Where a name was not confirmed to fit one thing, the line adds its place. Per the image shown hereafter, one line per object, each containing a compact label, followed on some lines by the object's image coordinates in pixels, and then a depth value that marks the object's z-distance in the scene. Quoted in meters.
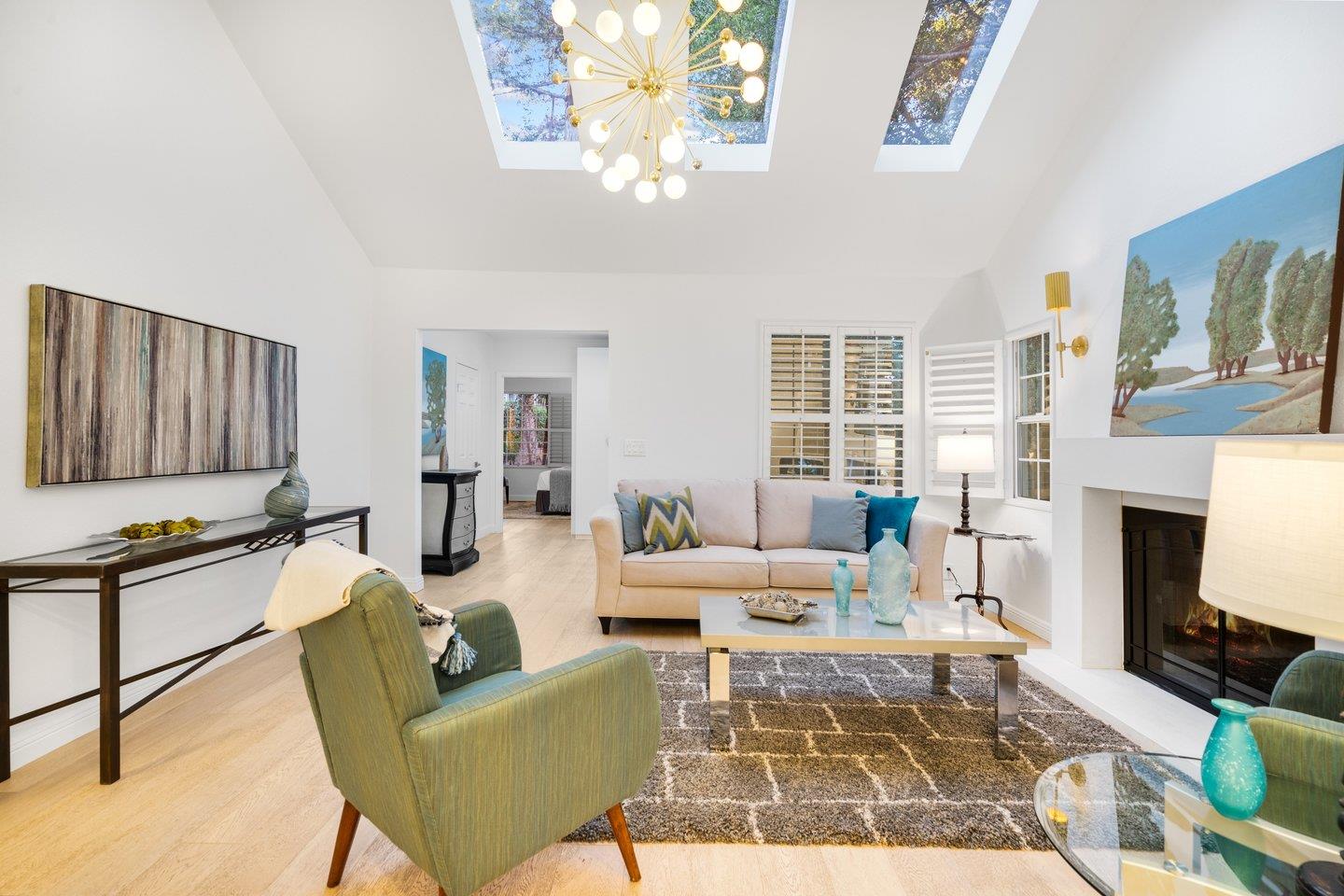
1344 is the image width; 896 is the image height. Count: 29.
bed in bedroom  9.48
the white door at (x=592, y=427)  7.88
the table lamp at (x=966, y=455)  4.12
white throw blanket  1.29
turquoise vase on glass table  1.08
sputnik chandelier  2.08
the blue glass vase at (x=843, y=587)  2.69
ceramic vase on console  3.31
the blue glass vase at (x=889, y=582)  2.55
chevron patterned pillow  3.89
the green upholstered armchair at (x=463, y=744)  1.28
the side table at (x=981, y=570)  3.92
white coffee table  2.31
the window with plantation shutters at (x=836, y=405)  5.00
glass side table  1.01
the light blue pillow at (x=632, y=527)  3.93
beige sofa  3.66
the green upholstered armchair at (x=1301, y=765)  1.13
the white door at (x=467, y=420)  7.02
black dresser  5.43
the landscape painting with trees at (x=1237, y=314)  2.12
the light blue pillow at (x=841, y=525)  3.93
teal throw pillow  3.82
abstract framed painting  2.36
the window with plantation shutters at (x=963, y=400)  4.46
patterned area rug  1.88
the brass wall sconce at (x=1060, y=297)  3.46
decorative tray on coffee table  2.56
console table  2.12
